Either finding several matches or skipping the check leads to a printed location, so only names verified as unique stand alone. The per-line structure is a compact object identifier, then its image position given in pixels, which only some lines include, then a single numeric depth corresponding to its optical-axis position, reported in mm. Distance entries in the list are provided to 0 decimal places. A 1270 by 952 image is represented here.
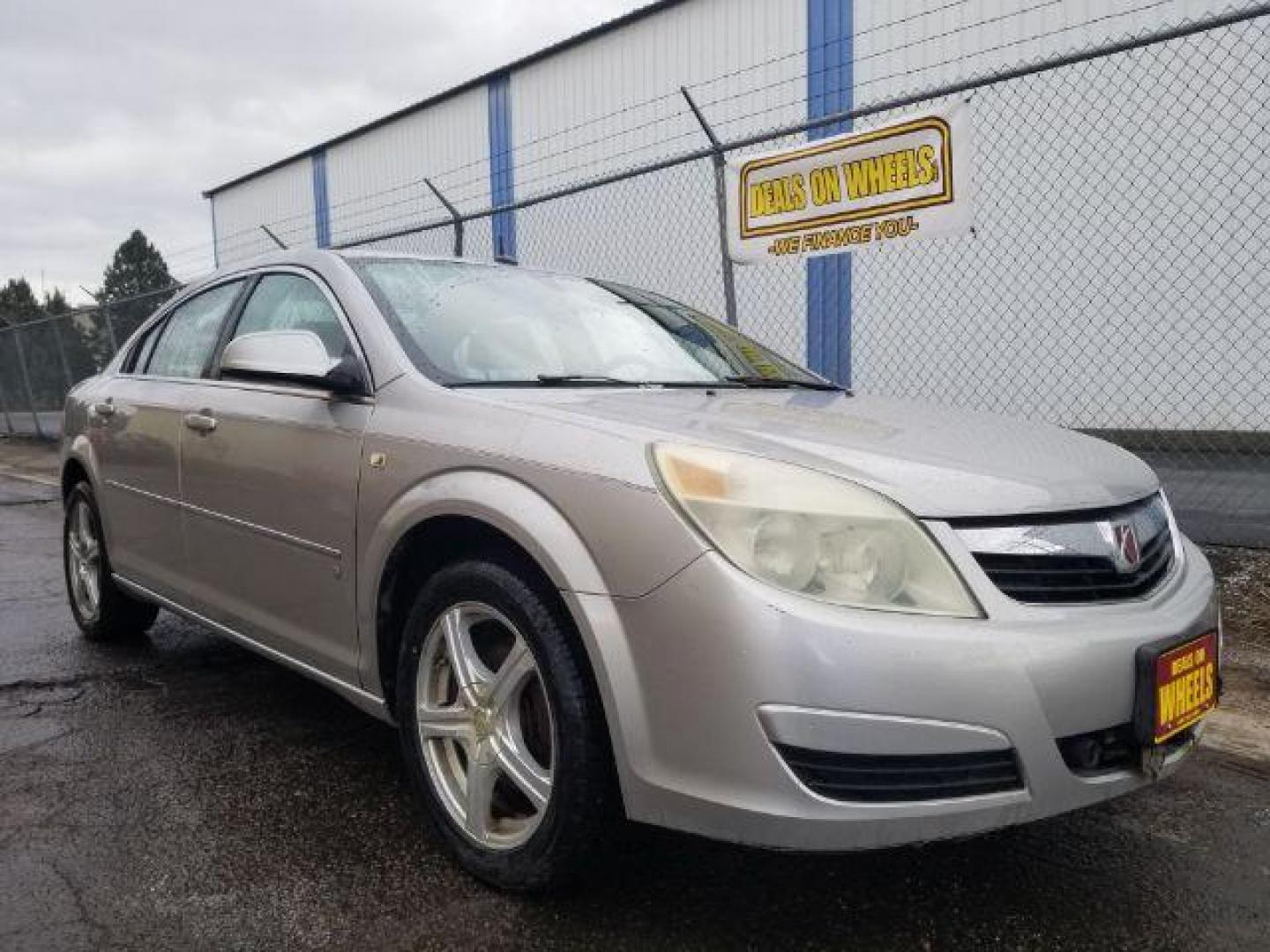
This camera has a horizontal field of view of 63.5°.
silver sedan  1774
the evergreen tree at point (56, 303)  49281
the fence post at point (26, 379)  15656
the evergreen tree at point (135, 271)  61594
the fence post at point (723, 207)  5691
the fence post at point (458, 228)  7536
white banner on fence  4938
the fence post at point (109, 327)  13211
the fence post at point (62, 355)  14711
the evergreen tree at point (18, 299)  58769
